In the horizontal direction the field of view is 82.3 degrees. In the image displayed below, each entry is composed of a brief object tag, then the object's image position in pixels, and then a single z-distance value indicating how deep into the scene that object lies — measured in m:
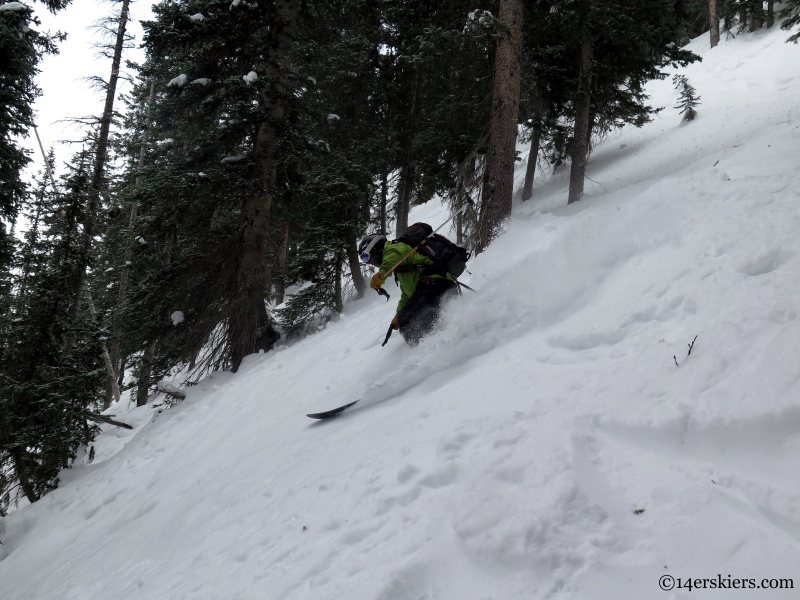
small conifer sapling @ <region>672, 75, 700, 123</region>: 19.30
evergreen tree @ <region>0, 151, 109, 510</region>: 9.53
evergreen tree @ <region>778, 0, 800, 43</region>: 9.70
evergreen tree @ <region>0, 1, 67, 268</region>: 10.48
